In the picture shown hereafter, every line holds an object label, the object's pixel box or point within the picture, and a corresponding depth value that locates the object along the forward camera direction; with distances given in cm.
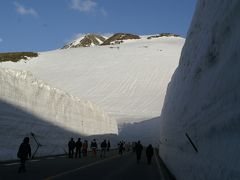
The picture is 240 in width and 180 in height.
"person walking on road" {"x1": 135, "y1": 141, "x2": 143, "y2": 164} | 1506
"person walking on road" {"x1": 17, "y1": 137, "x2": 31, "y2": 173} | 868
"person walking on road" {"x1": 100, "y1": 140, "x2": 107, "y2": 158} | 1837
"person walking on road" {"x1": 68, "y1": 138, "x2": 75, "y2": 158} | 1598
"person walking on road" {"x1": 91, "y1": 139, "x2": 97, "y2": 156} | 1923
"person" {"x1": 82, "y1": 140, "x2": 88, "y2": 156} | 1856
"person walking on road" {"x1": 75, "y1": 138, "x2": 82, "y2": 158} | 1674
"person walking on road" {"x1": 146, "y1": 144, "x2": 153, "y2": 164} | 1442
